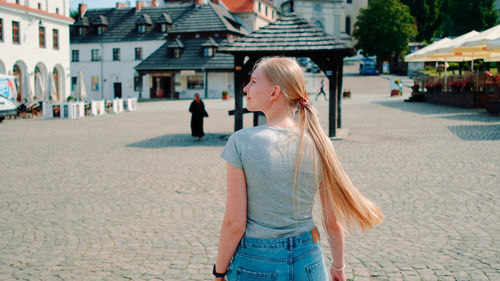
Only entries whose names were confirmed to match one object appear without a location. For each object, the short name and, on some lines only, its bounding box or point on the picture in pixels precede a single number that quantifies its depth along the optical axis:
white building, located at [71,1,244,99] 53.62
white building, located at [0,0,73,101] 40.44
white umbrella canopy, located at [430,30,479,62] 26.55
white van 25.78
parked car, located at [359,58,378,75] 67.88
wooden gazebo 16.06
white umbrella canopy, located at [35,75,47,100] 33.71
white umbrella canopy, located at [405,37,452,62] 30.33
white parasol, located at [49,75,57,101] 34.22
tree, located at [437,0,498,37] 80.31
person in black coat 16.44
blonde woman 2.33
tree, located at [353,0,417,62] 71.94
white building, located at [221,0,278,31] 79.81
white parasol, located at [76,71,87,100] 34.53
